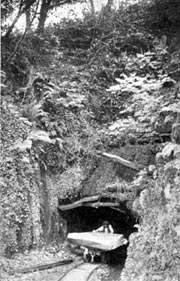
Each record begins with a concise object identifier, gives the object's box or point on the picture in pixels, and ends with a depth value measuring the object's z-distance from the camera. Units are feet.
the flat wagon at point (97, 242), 22.81
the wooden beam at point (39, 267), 18.78
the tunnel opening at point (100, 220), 25.70
